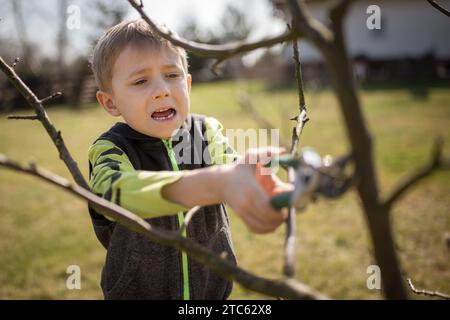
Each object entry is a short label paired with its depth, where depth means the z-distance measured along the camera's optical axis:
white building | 18.97
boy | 1.54
